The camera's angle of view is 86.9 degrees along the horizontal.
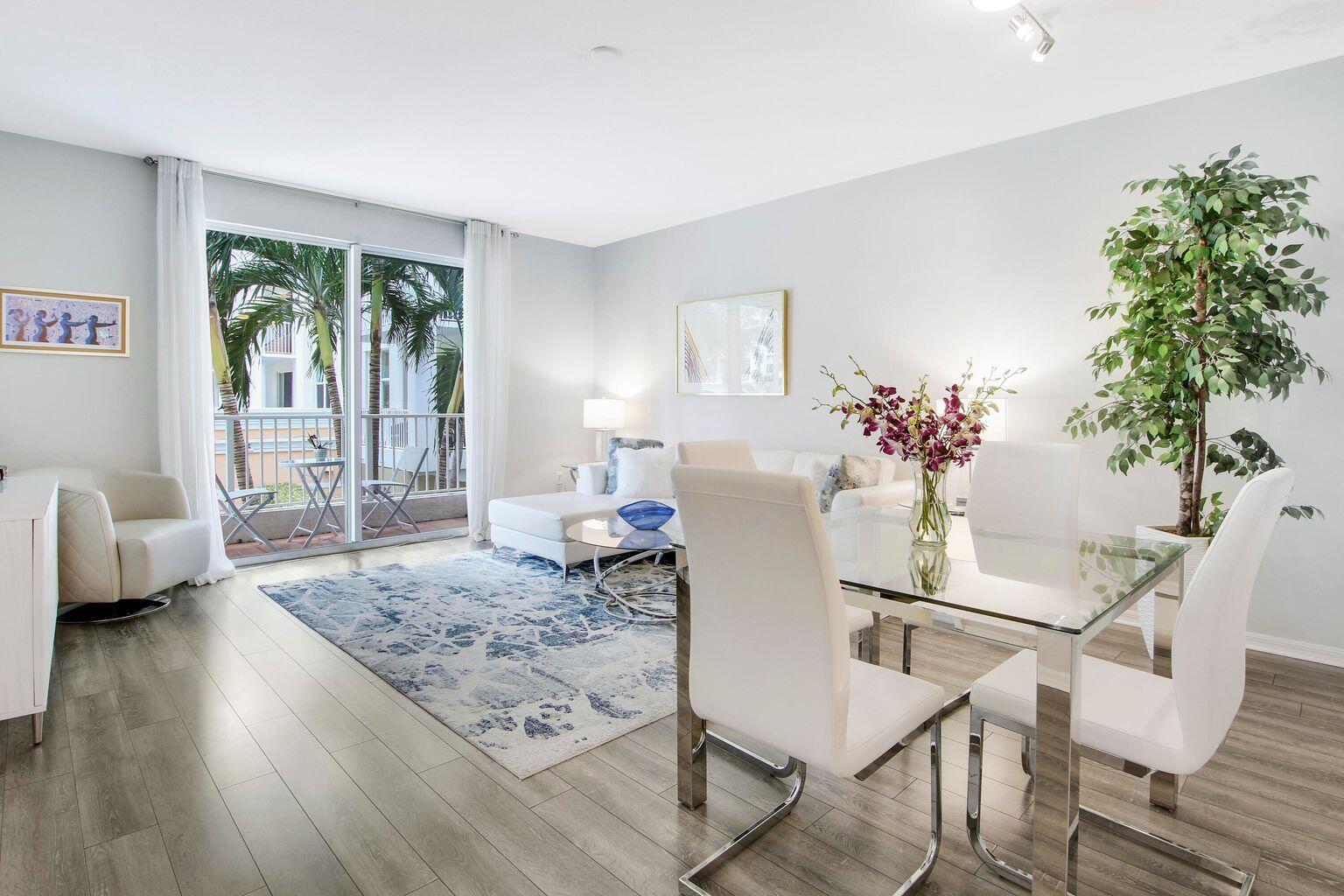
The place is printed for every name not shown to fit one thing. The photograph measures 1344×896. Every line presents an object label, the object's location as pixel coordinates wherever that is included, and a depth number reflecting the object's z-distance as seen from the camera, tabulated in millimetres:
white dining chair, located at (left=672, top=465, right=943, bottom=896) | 1440
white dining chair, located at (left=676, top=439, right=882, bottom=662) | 2316
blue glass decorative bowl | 3926
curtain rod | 4574
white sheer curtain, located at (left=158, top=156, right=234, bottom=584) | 4348
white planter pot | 2994
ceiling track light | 2504
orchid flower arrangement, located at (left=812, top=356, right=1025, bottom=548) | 2000
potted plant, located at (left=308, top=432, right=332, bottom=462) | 5922
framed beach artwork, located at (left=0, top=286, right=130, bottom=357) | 3979
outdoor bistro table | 5586
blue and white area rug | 2537
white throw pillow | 5188
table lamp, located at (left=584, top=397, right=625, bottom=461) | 6152
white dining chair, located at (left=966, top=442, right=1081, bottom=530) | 2594
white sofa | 4395
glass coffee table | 3713
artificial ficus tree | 2814
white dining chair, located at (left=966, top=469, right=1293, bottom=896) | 1407
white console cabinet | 2223
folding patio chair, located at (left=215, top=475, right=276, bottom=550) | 5172
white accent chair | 3514
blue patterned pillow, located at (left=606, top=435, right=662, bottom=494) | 5438
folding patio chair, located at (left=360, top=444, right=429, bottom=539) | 5875
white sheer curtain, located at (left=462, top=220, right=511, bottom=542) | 5781
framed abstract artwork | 5188
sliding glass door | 5430
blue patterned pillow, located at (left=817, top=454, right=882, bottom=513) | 4285
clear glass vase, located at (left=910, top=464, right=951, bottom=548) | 2092
